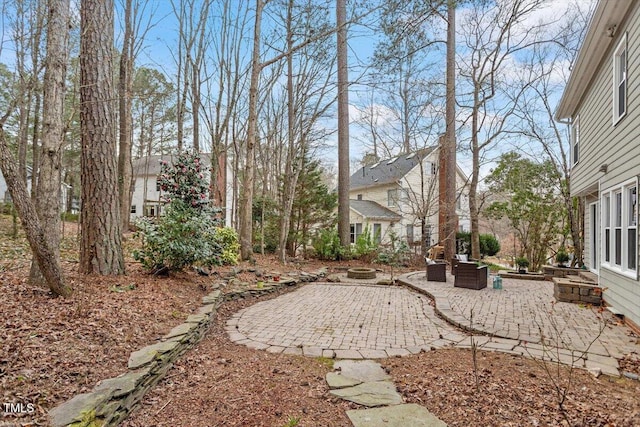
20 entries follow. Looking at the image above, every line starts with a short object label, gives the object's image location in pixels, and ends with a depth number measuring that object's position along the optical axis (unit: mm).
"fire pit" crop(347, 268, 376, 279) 9078
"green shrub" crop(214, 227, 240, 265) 7855
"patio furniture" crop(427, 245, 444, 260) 11833
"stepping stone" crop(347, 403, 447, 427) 2219
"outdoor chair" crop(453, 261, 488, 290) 7277
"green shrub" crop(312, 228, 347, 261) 11609
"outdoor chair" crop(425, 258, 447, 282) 8133
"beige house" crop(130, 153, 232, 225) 25494
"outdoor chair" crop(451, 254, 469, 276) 8941
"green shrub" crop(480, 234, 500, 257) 16078
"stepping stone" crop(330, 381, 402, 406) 2529
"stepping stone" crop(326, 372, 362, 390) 2801
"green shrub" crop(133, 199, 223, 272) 5430
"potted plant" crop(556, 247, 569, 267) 10133
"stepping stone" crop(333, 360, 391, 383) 2959
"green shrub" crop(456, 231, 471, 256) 15211
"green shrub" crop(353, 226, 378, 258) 11727
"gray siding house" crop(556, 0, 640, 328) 4551
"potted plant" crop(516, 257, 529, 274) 9564
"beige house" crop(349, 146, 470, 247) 17766
